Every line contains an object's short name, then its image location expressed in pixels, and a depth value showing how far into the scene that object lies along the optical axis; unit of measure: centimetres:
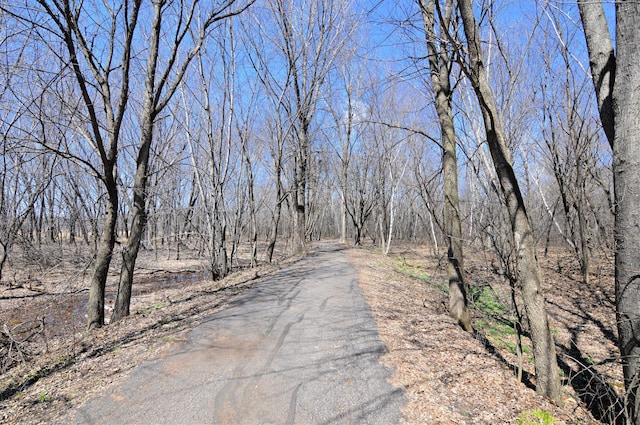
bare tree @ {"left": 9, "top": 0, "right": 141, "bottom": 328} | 561
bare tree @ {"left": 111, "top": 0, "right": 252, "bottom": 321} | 658
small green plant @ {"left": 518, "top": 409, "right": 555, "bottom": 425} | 311
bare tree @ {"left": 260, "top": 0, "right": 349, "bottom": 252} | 1484
